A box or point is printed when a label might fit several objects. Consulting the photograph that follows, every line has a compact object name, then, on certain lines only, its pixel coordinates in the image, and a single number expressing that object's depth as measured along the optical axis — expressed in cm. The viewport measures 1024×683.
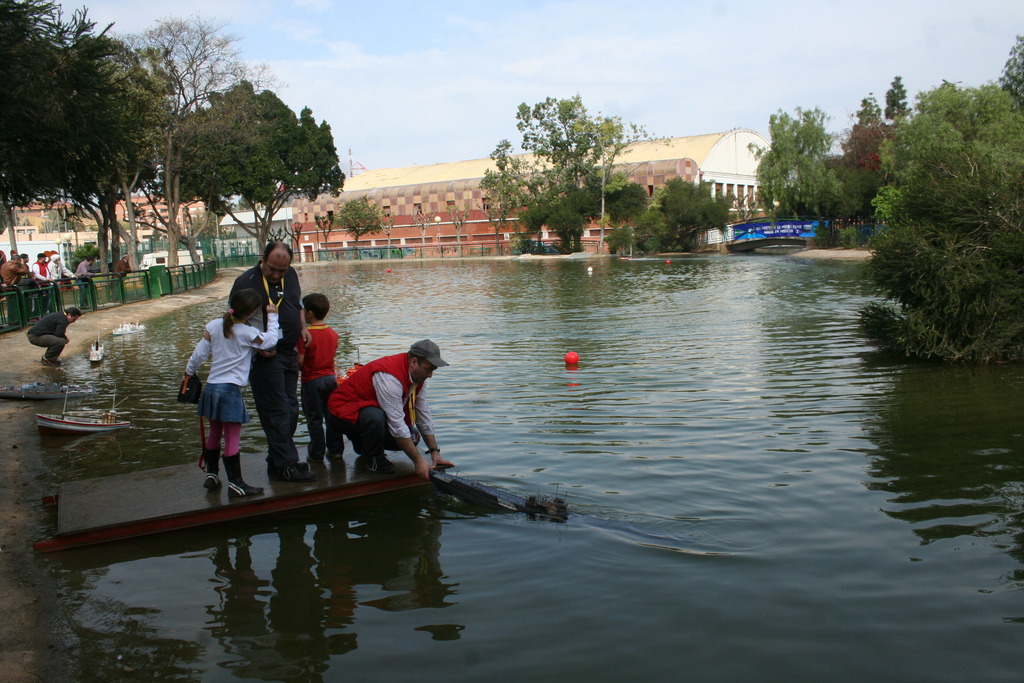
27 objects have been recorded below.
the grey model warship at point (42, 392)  1170
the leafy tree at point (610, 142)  6419
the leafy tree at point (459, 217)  7969
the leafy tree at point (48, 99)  941
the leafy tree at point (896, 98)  8525
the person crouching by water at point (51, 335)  1455
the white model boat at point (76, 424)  940
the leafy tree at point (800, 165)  5734
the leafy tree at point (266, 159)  4200
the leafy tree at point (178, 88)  3622
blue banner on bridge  5591
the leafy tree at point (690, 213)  5981
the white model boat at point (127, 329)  2049
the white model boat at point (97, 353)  1555
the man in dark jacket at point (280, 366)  607
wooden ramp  591
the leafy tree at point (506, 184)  6981
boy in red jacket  686
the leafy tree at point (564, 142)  6556
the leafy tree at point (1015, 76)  4928
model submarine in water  631
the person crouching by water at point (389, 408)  629
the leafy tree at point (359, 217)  8156
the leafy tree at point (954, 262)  1276
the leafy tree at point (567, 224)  6372
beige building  6919
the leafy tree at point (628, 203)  6506
